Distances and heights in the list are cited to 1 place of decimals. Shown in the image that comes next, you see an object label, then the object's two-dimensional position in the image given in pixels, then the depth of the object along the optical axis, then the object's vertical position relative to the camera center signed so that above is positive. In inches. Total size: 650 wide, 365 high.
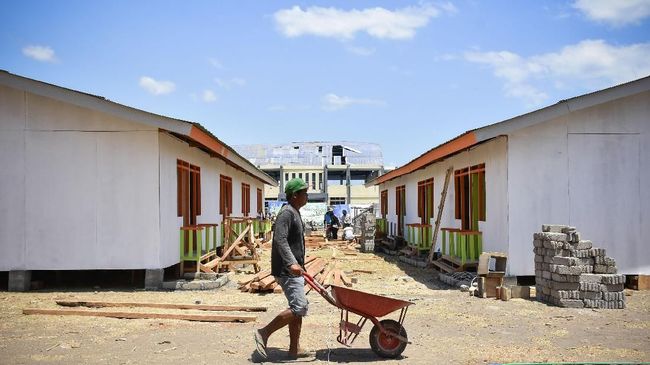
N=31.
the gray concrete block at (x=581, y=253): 356.5 -30.0
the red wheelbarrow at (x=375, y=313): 222.8 -41.3
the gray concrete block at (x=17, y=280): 423.2 -50.7
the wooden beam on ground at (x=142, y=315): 315.3 -58.4
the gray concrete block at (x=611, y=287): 354.6 -50.7
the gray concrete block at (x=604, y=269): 357.7 -40.0
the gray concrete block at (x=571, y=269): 353.7 -39.9
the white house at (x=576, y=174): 431.8 +22.1
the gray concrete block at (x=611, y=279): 353.4 -45.6
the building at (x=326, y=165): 1785.2 +129.6
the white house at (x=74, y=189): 424.2 +14.6
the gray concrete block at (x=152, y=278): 427.8 -50.7
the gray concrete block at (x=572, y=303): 355.9 -60.1
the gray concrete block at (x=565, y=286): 356.8 -49.9
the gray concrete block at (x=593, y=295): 354.6 -55.2
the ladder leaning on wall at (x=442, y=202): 567.2 +2.8
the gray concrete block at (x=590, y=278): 354.9 -45.0
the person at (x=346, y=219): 1332.7 -30.8
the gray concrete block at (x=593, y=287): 354.3 -50.3
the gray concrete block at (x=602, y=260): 356.8 -34.5
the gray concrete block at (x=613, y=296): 355.3 -55.9
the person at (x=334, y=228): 1132.4 -41.9
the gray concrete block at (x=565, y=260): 353.4 -34.2
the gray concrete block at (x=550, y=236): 360.9 -20.5
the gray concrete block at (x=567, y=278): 354.9 -45.1
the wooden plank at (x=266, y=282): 419.8 -53.7
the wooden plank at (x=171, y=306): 343.3 -57.3
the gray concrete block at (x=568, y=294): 356.8 -54.8
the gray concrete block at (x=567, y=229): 361.7 -15.7
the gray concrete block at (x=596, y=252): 356.8 -29.5
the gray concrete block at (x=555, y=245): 359.3 -25.2
